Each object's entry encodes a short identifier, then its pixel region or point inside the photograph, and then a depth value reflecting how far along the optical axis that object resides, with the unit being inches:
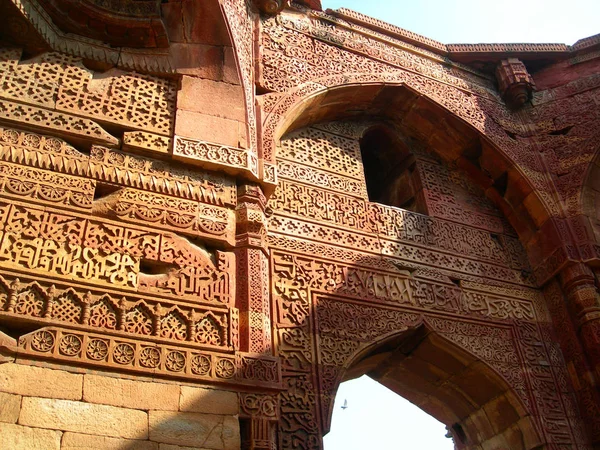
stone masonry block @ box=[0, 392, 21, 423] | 120.1
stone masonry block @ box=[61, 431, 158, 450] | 122.2
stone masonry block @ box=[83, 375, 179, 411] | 130.6
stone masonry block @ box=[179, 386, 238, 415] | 137.3
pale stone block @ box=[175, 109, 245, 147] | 185.6
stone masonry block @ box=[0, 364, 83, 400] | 125.0
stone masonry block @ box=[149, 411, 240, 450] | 131.3
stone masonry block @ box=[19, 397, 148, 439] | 122.9
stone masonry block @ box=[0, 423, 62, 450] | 117.8
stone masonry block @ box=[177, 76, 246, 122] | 194.2
